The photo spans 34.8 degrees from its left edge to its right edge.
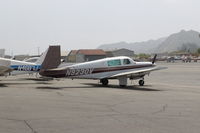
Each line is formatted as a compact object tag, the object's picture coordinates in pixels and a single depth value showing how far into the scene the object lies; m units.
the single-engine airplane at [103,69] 20.02
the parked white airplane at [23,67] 23.68
